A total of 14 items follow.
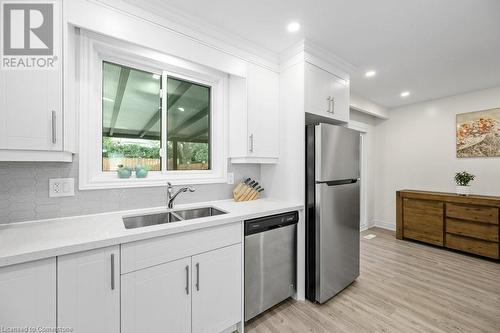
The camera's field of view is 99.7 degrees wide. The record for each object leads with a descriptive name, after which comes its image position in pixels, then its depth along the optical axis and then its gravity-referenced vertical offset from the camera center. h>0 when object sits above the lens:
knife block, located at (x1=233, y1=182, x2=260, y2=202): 2.28 -0.30
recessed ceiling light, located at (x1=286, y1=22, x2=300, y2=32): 1.87 +1.26
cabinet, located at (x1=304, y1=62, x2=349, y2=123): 2.15 +0.79
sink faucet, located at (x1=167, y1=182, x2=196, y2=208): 1.85 -0.24
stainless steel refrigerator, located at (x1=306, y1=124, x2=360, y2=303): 1.99 -0.44
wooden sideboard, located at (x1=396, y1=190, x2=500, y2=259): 2.94 -0.85
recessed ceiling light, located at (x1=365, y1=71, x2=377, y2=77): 2.83 +1.26
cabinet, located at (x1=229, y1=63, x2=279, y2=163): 2.14 +0.52
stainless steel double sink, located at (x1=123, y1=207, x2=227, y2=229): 1.66 -0.44
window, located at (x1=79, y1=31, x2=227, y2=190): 1.65 +0.46
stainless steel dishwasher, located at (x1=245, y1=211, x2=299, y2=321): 1.73 -0.84
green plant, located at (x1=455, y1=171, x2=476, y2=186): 3.24 -0.19
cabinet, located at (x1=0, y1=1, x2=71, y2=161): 1.14 +0.39
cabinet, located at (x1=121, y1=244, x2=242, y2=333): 1.23 -0.85
